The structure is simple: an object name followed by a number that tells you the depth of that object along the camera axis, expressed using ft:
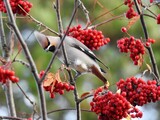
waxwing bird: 17.72
